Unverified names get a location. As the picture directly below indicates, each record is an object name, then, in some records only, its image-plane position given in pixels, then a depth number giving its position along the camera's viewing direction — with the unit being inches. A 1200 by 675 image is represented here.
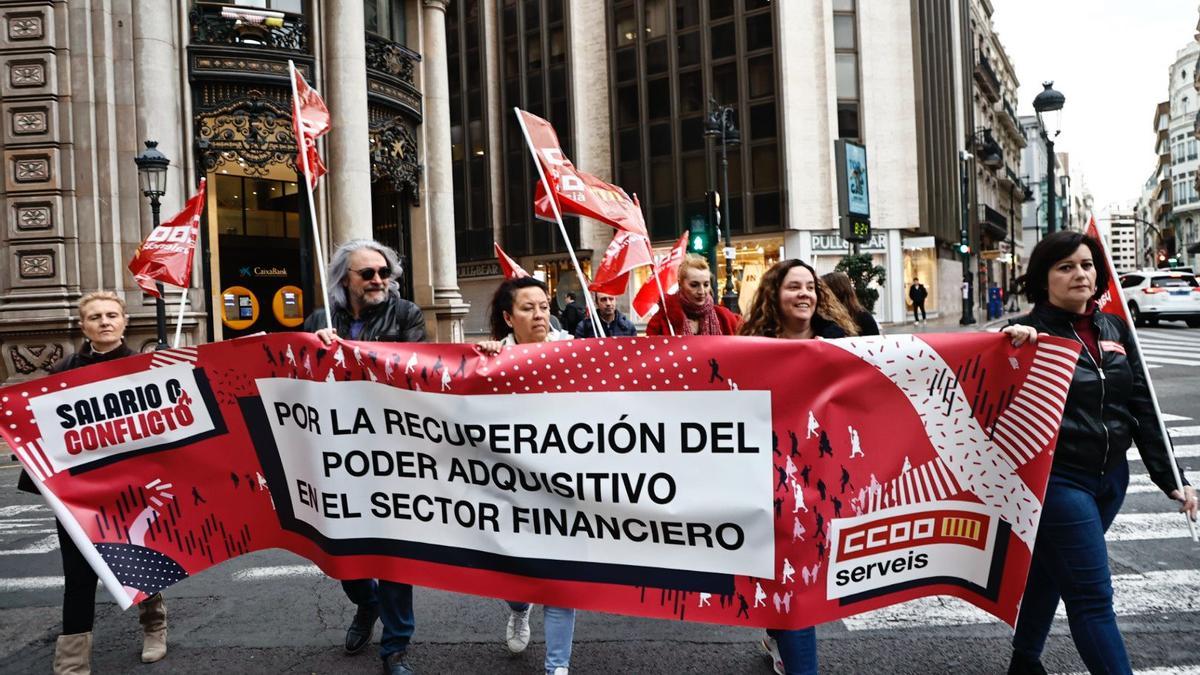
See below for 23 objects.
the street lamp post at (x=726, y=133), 864.3
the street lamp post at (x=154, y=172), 518.6
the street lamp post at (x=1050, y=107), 666.2
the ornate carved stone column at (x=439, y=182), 812.6
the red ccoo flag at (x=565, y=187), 202.4
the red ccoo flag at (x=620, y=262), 253.6
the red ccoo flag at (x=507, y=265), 253.4
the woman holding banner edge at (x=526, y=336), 147.7
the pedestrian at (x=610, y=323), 330.3
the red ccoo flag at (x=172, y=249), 325.1
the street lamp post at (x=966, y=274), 1280.8
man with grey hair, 172.1
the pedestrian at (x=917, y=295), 1293.1
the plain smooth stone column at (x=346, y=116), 689.6
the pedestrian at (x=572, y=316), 589.0
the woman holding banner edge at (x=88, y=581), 161.5
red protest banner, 131.7
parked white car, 1029.8
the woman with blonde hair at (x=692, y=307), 238.8
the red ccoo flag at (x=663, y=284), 287.7
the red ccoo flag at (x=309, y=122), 207.2
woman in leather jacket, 125.3
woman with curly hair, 157.6
